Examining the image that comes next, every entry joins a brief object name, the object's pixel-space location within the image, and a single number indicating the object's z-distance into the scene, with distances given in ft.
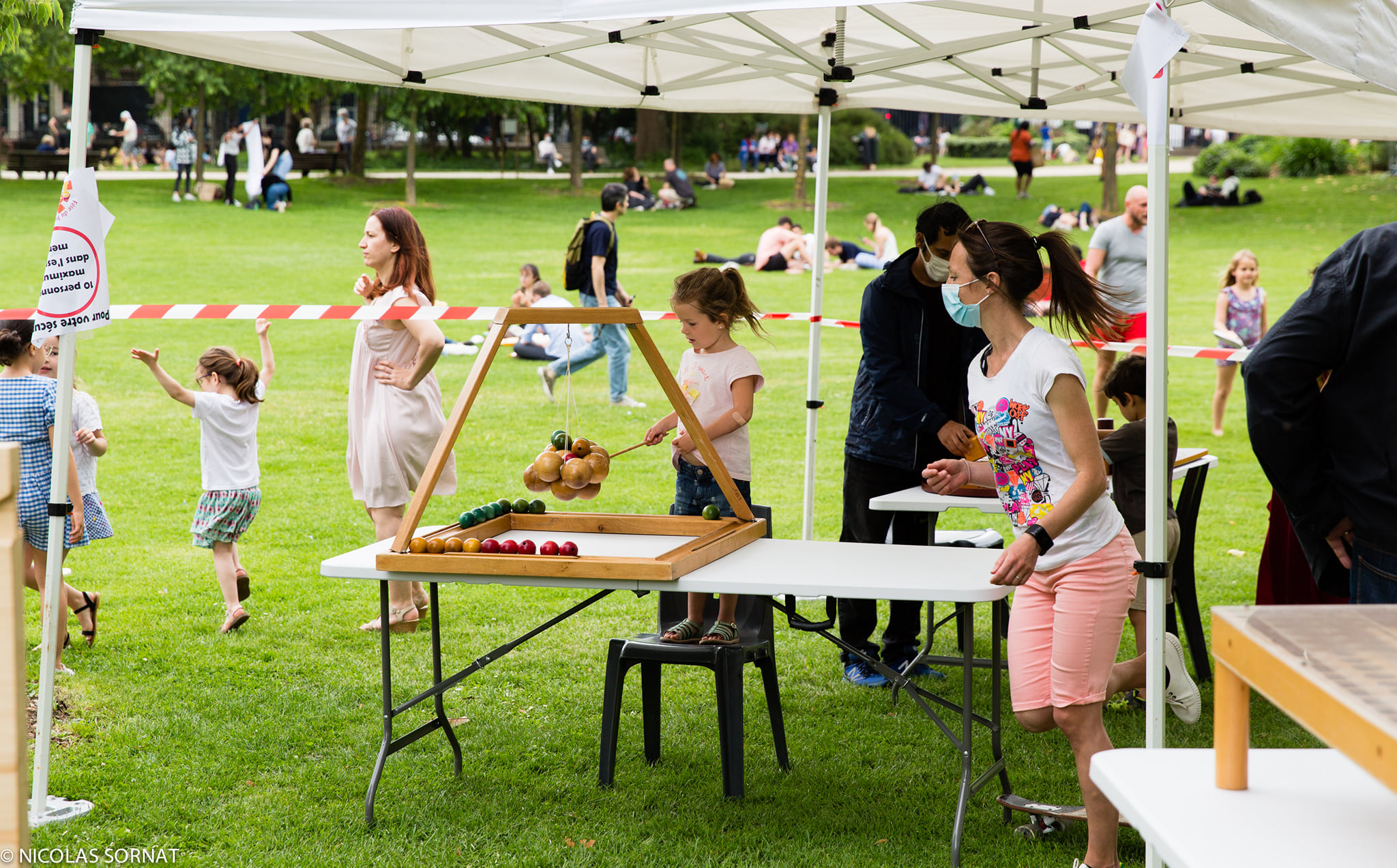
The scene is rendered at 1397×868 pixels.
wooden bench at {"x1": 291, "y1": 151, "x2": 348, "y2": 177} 107.86
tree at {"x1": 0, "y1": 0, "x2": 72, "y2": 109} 90.49
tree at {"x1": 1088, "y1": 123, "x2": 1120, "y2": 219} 87.30
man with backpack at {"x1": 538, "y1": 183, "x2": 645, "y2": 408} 37.11
